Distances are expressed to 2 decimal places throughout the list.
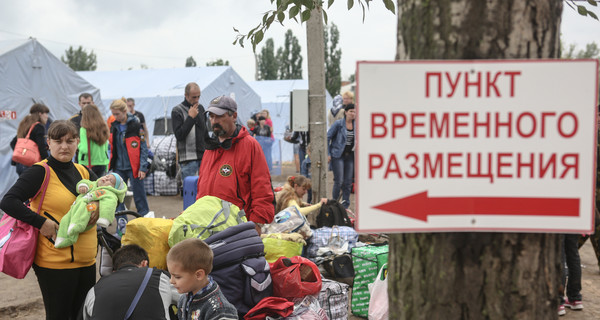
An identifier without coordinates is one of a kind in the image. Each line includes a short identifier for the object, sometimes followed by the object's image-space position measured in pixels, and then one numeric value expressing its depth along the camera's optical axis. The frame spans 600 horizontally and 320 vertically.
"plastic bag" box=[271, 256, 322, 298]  3.89
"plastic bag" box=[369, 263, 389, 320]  4.29
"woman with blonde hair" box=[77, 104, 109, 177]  6.44
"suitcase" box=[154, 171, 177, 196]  11.41
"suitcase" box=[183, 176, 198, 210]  6.39
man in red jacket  4.18
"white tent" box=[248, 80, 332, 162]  22.48
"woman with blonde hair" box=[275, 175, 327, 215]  6.37
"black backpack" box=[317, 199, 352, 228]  6.41
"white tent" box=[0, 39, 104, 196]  10.18
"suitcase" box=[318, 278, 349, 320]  4.25
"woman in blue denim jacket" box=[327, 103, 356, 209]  8.88
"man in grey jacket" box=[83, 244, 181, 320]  3.14
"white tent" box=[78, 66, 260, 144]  16.33
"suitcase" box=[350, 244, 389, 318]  4.84
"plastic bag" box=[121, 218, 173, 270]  3.74
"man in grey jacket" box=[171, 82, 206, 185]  6.42
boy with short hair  3.04
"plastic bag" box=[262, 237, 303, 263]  4.76
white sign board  1.37
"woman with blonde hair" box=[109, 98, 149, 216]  7.25
